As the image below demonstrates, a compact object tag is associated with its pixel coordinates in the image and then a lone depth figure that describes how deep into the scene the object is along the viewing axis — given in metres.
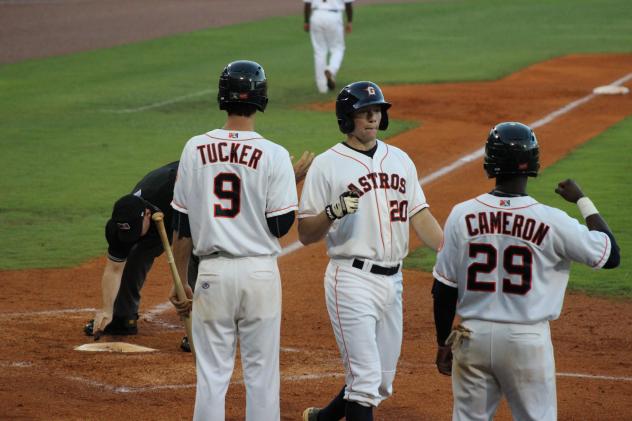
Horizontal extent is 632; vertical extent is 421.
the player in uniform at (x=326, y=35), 40.97
